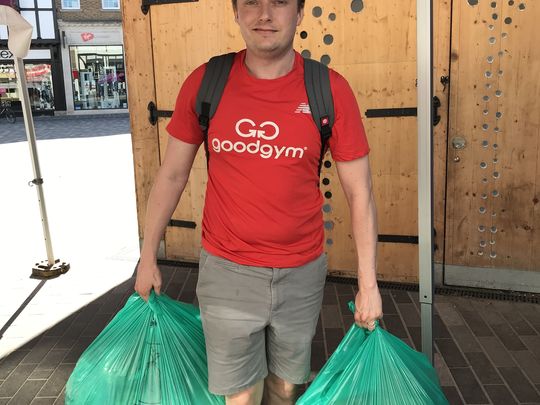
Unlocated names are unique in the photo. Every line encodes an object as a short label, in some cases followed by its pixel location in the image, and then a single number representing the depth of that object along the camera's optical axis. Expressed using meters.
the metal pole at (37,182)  4.97
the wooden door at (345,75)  4.27
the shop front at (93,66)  26.75
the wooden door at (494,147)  4.04
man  1.89
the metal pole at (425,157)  1.95
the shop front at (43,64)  26.34
